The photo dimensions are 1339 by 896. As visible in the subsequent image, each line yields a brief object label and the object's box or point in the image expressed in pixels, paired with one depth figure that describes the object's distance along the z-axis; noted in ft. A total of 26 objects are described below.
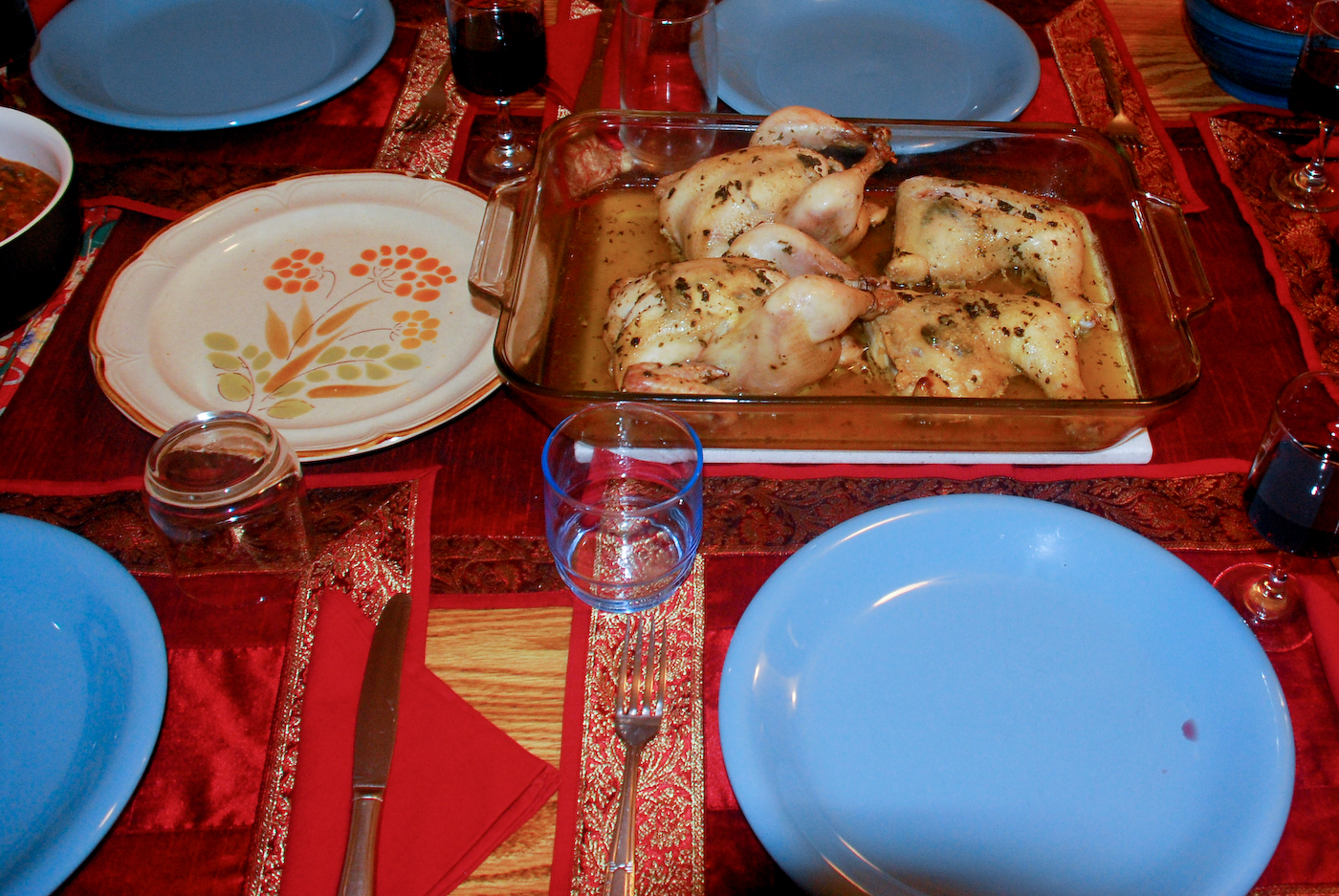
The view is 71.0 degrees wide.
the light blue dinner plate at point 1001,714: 2.86
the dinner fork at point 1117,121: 5.66
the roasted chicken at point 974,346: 4.18
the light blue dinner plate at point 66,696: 2.82
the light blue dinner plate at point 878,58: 5.81
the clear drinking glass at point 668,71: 5.16
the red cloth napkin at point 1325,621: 3.43
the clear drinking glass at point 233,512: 3.52
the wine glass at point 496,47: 5.12
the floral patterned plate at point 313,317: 4.19
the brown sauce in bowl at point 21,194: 4.60
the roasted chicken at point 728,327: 3.93
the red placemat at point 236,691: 2.96
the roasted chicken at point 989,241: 4.65
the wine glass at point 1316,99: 4.83
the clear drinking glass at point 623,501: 3.57
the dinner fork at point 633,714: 2.85
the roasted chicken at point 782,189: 4.56
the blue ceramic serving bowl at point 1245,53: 5.70
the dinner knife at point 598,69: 5.90
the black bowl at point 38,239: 4.23
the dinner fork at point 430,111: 5.86
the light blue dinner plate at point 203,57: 5.69
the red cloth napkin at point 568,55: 6.00
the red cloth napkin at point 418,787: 2.88
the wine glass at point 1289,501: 3.30
